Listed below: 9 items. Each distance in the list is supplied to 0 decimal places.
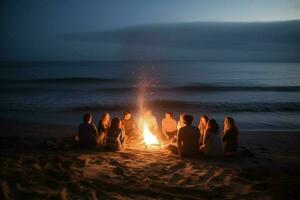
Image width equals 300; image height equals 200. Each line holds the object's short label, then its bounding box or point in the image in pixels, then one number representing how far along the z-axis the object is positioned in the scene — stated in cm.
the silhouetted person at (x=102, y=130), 943
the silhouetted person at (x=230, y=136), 848
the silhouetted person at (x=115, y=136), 898
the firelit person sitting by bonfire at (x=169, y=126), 1073
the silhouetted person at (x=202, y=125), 923
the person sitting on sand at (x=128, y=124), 1090
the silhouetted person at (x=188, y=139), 813
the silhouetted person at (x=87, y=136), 902
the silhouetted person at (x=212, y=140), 815
